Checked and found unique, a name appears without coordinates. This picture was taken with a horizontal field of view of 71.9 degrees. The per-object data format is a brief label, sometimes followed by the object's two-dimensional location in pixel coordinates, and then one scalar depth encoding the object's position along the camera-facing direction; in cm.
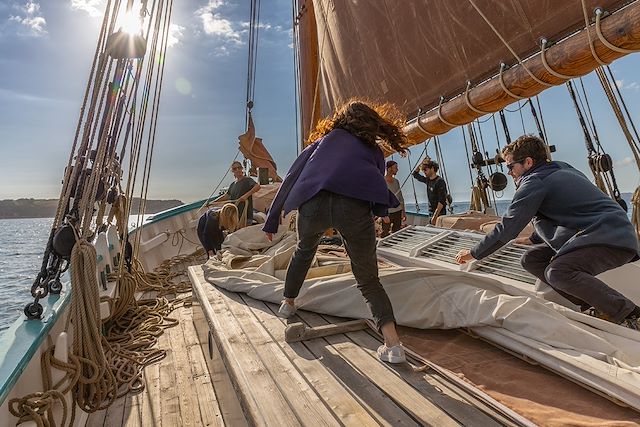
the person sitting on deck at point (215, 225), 512
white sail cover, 144
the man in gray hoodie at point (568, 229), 189
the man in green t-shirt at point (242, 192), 551
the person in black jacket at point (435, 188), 592
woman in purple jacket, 182
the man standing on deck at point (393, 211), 567
